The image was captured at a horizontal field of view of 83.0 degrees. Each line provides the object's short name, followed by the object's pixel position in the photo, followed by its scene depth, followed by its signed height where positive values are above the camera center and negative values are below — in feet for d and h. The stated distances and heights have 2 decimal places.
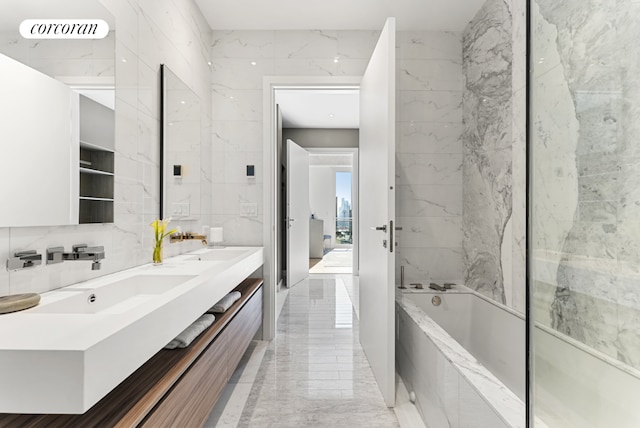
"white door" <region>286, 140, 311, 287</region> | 17.01 +0.13
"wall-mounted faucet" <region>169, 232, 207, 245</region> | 7.48 -0.44
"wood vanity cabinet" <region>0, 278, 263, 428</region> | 2.87 -1.70
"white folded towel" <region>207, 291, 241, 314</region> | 6.03 -1.53
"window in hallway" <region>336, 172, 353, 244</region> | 31.71 +0.67
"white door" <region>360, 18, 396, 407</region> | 6.49 +0.12
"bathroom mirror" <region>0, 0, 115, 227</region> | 3.59 +1.09
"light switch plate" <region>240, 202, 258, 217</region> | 9.80 +0.20
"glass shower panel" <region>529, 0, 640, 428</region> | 2.48 +0.03
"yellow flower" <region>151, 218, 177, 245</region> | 6.27 -0.22
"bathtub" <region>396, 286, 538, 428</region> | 4.01 -2.22
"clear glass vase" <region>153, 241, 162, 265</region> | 6.31 -0.66
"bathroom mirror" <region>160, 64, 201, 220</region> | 7.05 +1.43
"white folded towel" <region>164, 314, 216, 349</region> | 4.48 -1.54
